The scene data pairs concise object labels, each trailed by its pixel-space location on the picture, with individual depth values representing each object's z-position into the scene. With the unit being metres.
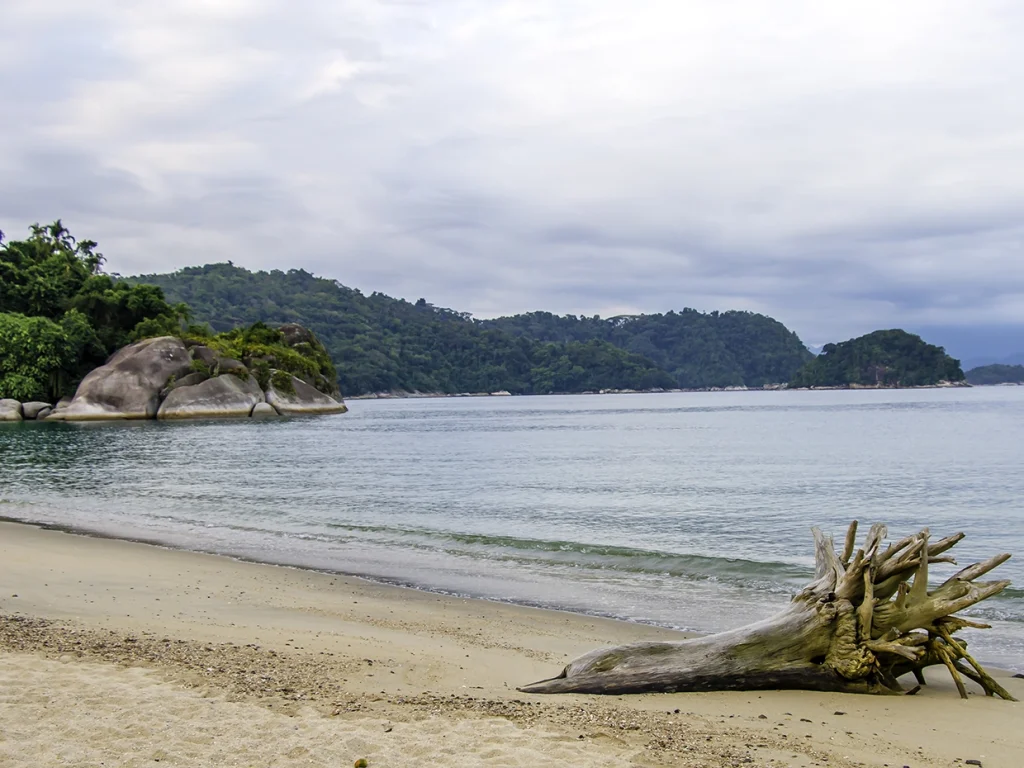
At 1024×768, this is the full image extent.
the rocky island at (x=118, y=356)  72.50
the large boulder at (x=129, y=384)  71.06
